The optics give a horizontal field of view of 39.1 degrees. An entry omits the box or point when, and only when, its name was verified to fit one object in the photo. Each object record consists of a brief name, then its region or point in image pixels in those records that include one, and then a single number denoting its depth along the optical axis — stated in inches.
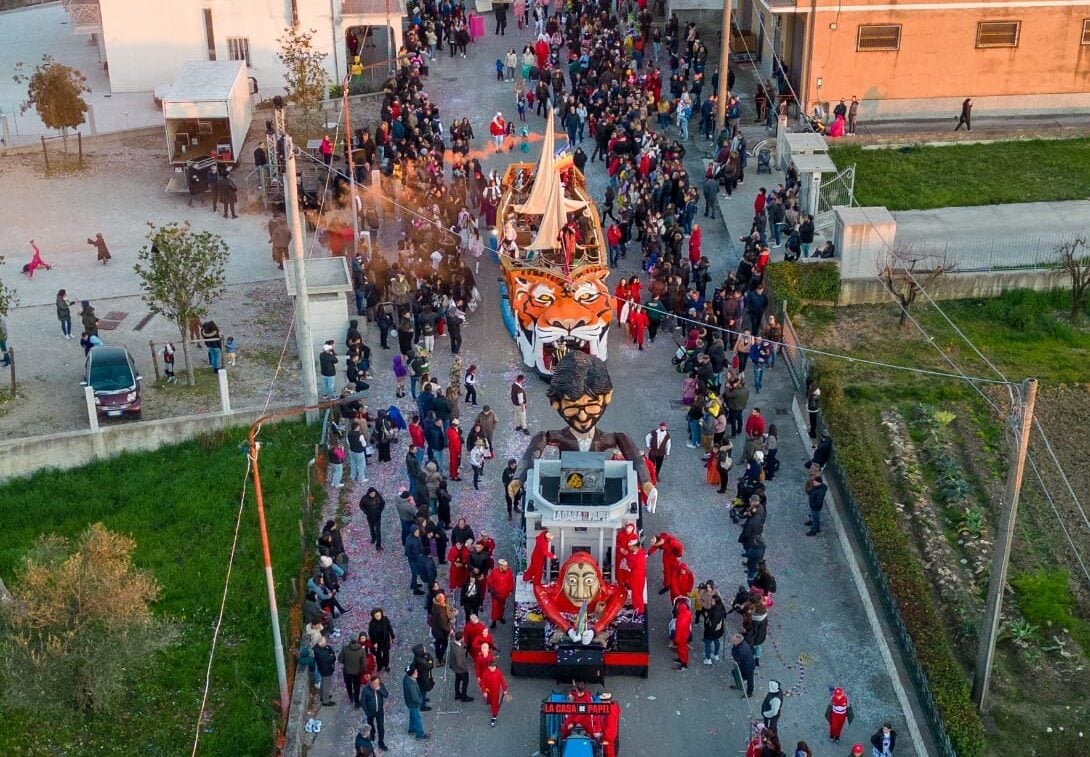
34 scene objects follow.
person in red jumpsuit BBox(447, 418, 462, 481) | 1056.8
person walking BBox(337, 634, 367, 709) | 838.5
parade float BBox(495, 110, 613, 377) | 1171.9
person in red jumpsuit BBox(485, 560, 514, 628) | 897.5
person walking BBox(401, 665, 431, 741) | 816.9
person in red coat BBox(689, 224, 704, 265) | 1309.1
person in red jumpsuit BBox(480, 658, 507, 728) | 838.5
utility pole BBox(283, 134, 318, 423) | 1058.1
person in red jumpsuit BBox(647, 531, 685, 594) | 920.3
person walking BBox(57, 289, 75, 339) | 1253.7
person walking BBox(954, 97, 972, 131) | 1630.2
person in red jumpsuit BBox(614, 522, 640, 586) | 880.3
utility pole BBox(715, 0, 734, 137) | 1562.5
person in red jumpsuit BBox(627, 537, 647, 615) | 876.0
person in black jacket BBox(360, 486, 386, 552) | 973.8
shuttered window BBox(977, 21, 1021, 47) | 1658.5
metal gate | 1397.6
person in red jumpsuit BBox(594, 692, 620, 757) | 793.6
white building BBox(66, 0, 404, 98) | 1812.3
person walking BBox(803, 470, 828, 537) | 981.2
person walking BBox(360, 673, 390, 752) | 807.7
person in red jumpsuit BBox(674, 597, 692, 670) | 879.7
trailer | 1569.9
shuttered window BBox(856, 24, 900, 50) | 1656.0
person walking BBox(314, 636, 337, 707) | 845.2
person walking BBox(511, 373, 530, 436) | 1114.7
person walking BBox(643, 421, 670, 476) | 1052.5
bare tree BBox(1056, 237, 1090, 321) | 1275.8
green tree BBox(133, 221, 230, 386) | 1175.6
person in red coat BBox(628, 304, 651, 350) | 1229.7
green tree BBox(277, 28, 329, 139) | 1635.1
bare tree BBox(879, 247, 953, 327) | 1285.7
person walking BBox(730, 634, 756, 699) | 843.4
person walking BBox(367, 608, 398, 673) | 863.1
